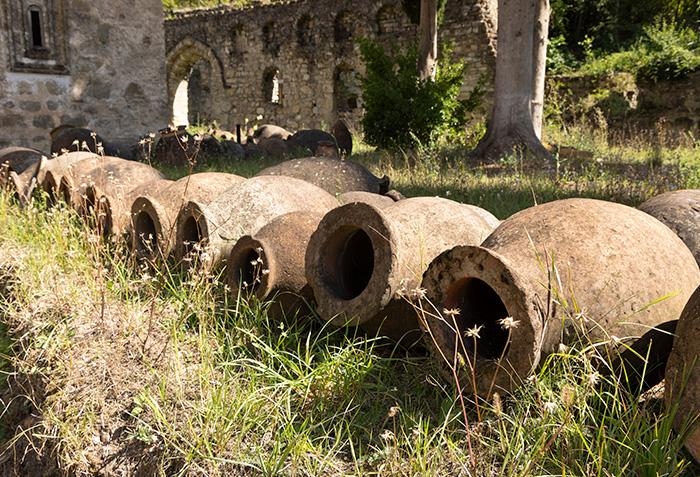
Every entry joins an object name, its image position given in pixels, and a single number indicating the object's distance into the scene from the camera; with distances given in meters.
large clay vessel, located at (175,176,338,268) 3.30
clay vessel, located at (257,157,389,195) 4.89
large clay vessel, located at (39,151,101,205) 5.07
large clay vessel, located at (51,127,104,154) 7.79
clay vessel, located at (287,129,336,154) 9.93
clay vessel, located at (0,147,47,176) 6.43
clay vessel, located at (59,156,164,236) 4.11
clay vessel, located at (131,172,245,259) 3.64
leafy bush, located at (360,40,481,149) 10.02
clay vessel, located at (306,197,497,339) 2.41
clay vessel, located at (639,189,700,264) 2.85
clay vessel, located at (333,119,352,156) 10.38
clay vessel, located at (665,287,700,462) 1.63
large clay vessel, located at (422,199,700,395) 1.91
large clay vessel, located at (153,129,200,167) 8.52
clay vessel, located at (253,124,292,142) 11.33
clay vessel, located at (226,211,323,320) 2.87
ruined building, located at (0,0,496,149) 8.72
